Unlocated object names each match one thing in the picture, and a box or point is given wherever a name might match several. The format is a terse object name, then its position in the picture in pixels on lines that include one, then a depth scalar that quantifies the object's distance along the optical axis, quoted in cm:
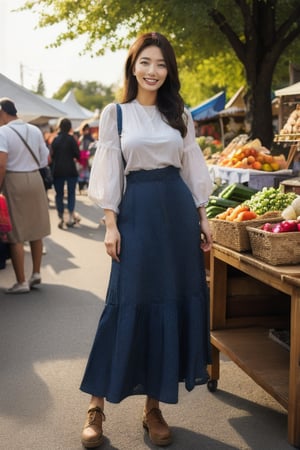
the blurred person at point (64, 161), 1209
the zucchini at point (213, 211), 533
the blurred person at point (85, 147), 1762
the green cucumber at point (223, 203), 539
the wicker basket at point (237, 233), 392
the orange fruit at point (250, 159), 896
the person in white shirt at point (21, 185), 702
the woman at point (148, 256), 347
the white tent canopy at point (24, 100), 1430
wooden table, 342
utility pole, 7972
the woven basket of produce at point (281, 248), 354
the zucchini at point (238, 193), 559
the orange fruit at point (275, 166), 876
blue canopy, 2127
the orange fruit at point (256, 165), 878
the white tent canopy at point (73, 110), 3777
